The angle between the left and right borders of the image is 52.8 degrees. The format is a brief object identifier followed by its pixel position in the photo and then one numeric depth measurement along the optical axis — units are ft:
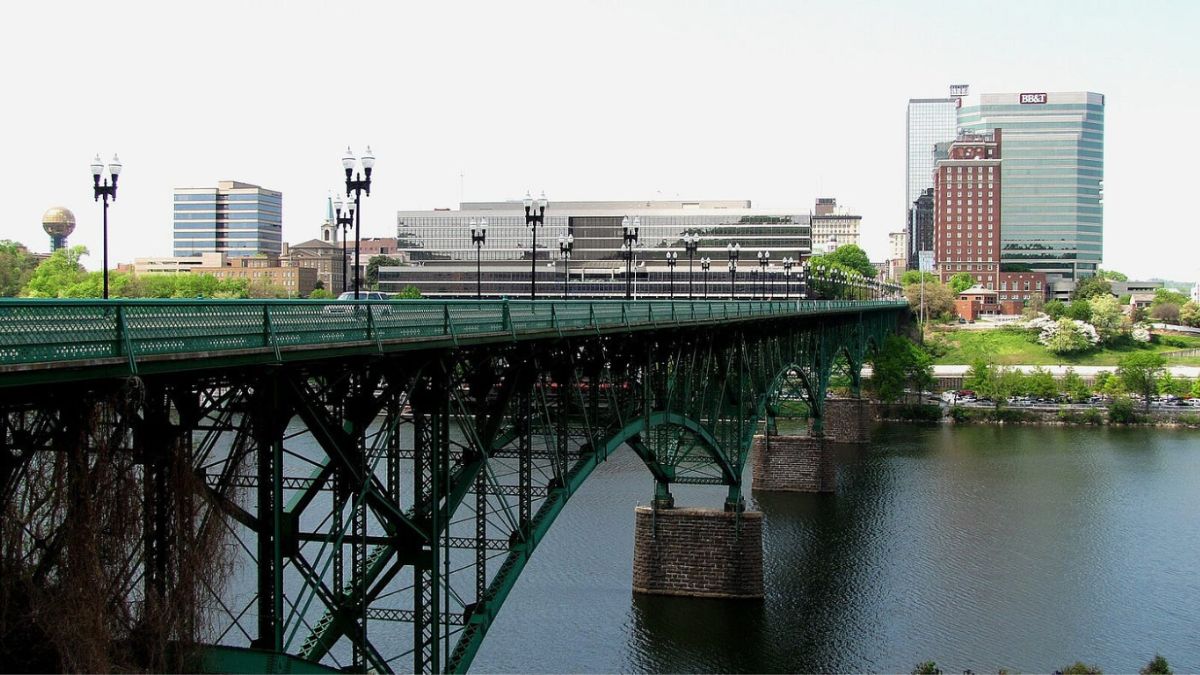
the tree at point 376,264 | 534.94
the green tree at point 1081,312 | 516.73
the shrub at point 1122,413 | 356.38
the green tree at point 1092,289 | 609.83
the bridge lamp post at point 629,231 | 140.97
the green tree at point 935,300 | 587.02
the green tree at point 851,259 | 620.94
